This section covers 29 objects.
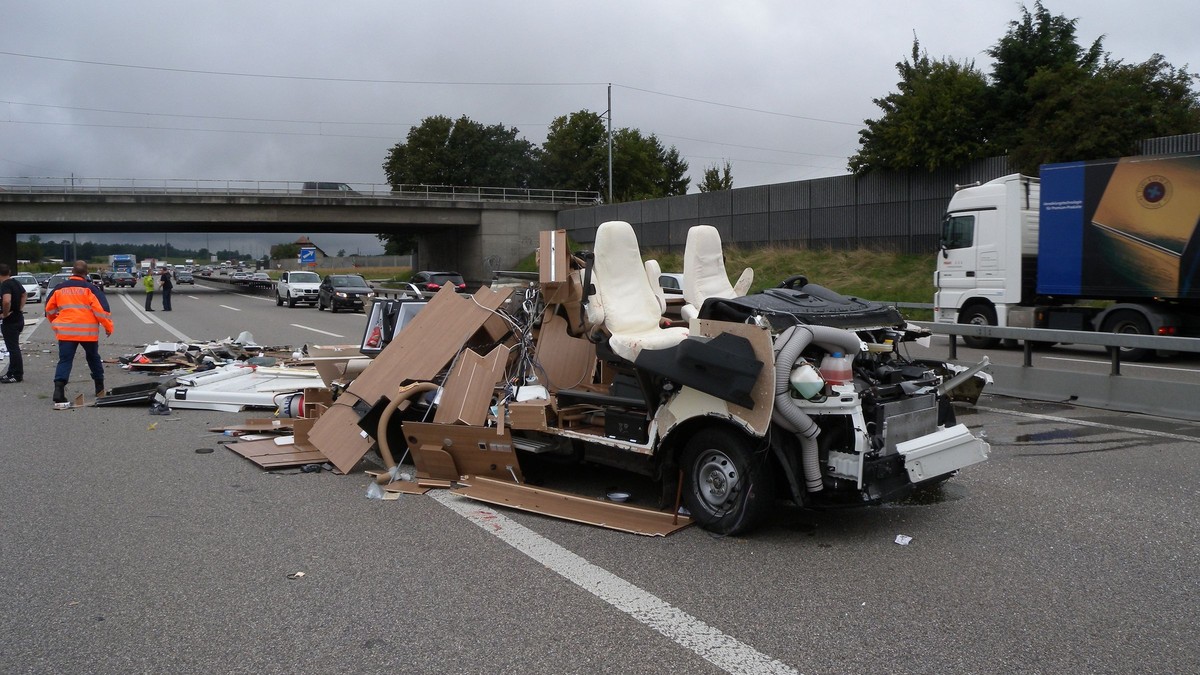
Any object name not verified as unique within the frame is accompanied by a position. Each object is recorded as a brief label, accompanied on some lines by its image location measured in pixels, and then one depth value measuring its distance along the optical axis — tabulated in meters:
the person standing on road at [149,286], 36.31
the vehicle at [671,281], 21.70
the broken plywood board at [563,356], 7.41
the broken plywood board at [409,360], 7.79
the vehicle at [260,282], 57.58
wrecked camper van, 5.39
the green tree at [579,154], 75.38
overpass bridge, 49.34
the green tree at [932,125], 32.78
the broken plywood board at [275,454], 8.07
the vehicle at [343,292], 34.09
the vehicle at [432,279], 36.55
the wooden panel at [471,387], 7.07
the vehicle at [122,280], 69.12
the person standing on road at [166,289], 33.84
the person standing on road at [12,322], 13.94
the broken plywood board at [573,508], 5.92
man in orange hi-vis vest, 11.78
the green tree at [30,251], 128.25
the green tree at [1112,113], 26.09
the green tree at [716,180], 61.00
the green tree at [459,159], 82.31
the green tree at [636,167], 73.31
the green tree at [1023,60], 32.31
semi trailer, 15.80
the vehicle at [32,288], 44.55
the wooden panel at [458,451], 6.87
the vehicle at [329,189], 54.53
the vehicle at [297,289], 38.16
